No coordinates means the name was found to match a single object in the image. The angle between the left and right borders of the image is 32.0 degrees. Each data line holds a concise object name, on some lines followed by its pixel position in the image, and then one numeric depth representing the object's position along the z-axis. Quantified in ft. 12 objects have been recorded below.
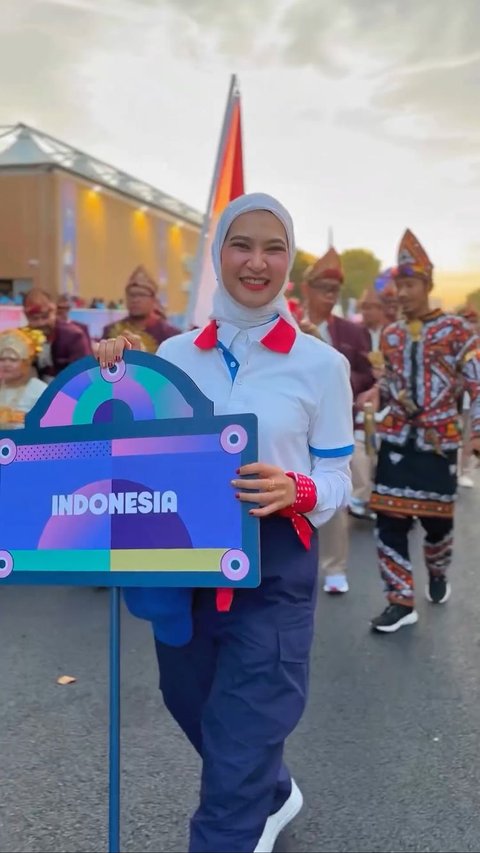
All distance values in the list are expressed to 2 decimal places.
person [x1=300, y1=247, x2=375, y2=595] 16.02
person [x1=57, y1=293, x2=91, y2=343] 23.04
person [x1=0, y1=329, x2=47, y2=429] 16.38
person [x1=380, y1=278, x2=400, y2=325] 27.43
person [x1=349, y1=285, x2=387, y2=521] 17.67
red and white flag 22.49
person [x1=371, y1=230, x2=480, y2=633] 13.46
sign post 5.81
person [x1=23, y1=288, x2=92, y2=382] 21.11
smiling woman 6.18
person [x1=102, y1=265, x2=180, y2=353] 19.48
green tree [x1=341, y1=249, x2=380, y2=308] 219.82
